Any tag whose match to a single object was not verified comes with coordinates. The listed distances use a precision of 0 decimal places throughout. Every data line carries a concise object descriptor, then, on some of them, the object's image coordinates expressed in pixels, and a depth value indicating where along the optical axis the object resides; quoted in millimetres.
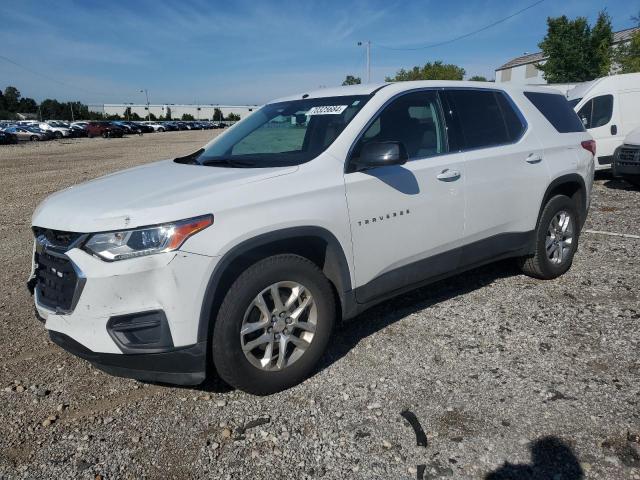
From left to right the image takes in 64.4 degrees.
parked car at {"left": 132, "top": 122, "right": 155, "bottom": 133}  65725
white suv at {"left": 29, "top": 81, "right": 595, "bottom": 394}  2580
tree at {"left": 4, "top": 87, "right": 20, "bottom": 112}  108888
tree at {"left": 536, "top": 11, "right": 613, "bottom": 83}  33000
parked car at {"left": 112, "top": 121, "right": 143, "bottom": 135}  57562
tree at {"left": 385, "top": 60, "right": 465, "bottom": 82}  60097
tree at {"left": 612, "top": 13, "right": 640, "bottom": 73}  28286
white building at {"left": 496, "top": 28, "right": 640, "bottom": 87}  69625
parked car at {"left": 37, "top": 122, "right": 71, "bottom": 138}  47188
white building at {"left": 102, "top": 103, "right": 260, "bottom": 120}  127562
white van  10359
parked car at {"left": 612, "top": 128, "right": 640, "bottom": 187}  9008
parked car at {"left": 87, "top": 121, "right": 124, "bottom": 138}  51875
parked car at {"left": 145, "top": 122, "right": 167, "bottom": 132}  70162
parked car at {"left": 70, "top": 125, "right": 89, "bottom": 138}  50900
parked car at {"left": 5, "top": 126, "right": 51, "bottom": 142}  44562
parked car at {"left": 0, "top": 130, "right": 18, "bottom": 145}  37059
